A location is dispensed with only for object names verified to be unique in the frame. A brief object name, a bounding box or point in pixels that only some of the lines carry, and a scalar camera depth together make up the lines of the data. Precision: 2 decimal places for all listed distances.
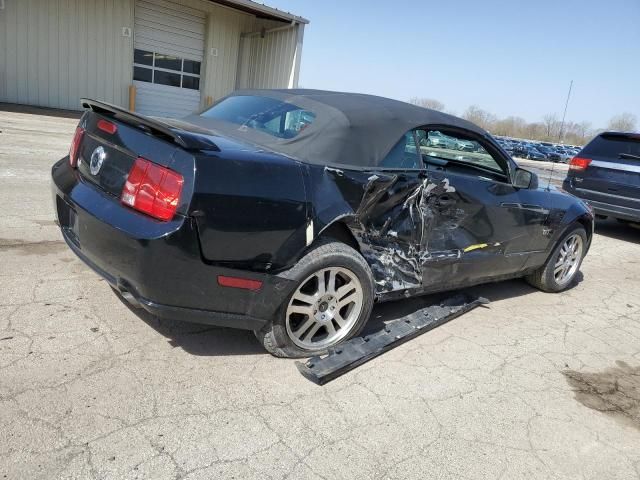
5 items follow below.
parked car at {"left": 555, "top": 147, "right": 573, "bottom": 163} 31.97
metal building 14.73
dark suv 7.68
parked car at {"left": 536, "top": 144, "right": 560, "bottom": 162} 33.14
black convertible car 2.47
